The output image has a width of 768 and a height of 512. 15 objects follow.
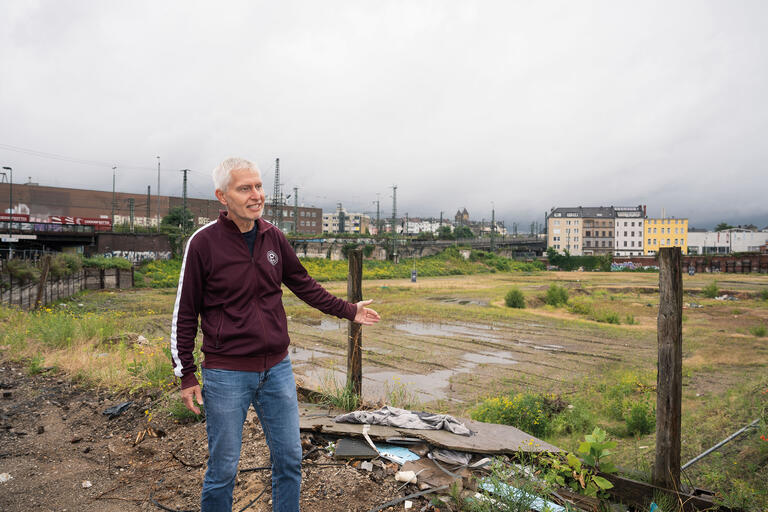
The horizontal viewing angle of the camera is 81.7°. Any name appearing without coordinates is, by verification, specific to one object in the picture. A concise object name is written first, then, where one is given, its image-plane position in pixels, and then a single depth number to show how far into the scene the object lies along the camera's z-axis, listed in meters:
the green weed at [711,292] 33.16
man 2.33
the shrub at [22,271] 14.34
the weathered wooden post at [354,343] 5.30
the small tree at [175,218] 51.67
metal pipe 5.00
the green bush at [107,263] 29.97
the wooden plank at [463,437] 3.98
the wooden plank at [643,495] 3.46
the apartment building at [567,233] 96.94
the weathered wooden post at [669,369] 3.63
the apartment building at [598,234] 96.56
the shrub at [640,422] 7.07
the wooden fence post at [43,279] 13.62
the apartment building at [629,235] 96.94
